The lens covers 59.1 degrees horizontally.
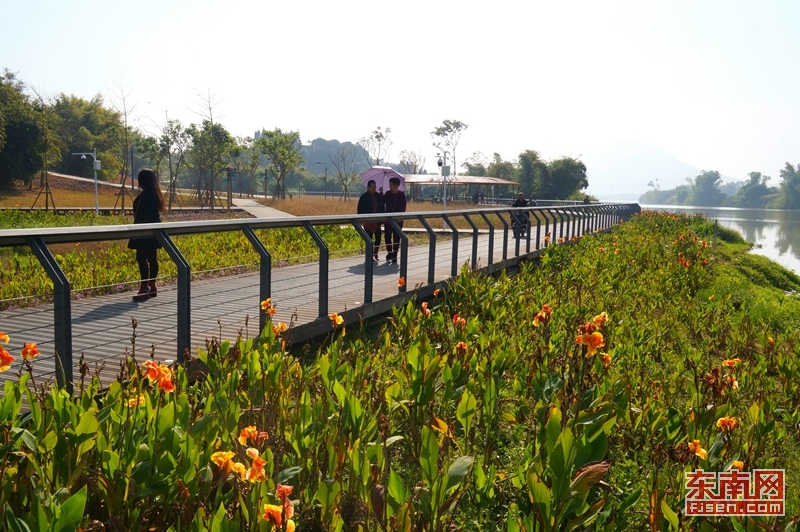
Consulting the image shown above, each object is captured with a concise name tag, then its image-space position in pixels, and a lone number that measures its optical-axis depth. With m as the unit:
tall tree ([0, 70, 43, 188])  36.59
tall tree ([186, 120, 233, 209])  36.81
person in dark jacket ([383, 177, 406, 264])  10.40
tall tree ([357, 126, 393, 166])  71.19
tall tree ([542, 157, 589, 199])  63.34
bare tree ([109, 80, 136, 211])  30.17
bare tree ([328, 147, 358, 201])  57.22
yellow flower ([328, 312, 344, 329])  3.80
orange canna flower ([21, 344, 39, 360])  2.39
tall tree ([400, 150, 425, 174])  80.25
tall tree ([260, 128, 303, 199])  49.50
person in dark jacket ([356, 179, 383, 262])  10.51
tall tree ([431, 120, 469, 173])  71.75
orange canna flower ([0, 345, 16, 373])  2.21
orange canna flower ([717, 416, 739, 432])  2.98
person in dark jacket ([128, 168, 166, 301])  6.67
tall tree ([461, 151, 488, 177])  84.17
